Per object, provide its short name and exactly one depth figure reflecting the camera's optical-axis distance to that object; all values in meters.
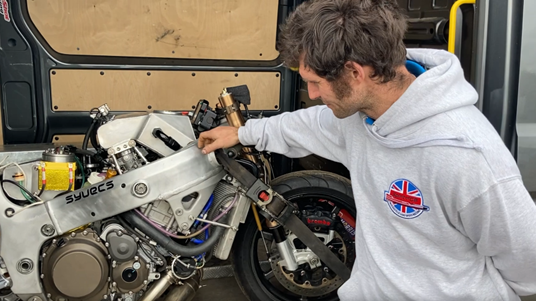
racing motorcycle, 2.31
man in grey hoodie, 1.44
